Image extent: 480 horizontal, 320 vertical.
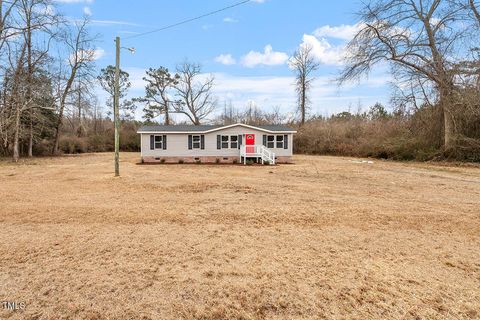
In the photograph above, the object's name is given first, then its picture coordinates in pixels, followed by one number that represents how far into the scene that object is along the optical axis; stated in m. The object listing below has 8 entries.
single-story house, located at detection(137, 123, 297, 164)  19.98
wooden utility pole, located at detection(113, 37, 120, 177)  11.23
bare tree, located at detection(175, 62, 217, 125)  39.69
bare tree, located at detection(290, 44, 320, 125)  36.44
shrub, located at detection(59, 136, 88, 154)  31.88
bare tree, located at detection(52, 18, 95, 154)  27.28
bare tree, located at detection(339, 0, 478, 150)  18.20
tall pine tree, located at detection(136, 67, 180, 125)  38.78
